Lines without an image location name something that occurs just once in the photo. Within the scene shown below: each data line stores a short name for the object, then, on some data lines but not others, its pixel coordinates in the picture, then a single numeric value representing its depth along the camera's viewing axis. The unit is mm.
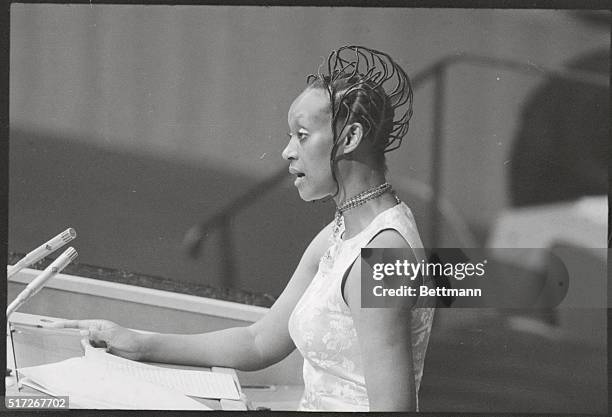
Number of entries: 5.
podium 5613
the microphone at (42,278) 6215
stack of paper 5625
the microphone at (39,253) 6453
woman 5523
